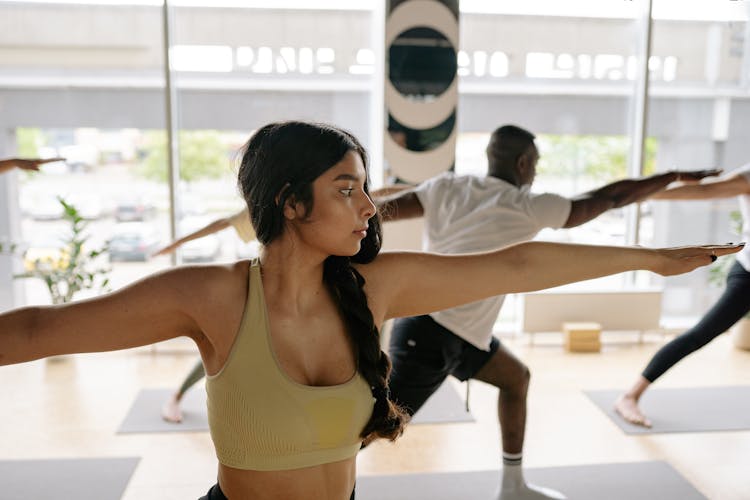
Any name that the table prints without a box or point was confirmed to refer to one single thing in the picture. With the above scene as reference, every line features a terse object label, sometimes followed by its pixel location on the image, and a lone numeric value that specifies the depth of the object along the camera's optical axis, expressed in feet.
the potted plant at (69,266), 14.20
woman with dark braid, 3.61
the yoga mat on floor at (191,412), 11.01
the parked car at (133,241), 15.75
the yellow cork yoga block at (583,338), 15.23
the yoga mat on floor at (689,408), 11.08
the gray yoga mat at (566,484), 8.96
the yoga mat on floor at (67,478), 8.88
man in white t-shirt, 7.46
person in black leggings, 9.56
